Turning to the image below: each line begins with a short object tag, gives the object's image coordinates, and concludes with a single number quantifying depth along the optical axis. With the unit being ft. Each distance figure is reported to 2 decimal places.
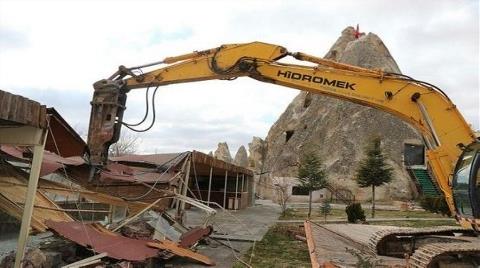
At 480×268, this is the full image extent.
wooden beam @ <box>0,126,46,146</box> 22.88
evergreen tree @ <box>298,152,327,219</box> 96.78
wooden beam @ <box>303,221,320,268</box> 26.11
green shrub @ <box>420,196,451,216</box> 95.31
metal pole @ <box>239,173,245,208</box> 96.22
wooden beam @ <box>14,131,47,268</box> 21.58
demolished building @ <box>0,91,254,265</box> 23.44
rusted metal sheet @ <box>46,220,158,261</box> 27.48
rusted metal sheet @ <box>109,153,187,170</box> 49.52
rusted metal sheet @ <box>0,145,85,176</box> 32.08
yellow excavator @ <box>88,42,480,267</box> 26.68
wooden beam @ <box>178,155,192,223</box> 45.95
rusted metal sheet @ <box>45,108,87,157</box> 25.03
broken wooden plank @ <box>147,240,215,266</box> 30.65
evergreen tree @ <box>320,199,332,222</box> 79.45
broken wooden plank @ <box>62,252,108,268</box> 24.93
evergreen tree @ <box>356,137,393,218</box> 108.58
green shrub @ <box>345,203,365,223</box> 70.44
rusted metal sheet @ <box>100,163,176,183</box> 36.55
